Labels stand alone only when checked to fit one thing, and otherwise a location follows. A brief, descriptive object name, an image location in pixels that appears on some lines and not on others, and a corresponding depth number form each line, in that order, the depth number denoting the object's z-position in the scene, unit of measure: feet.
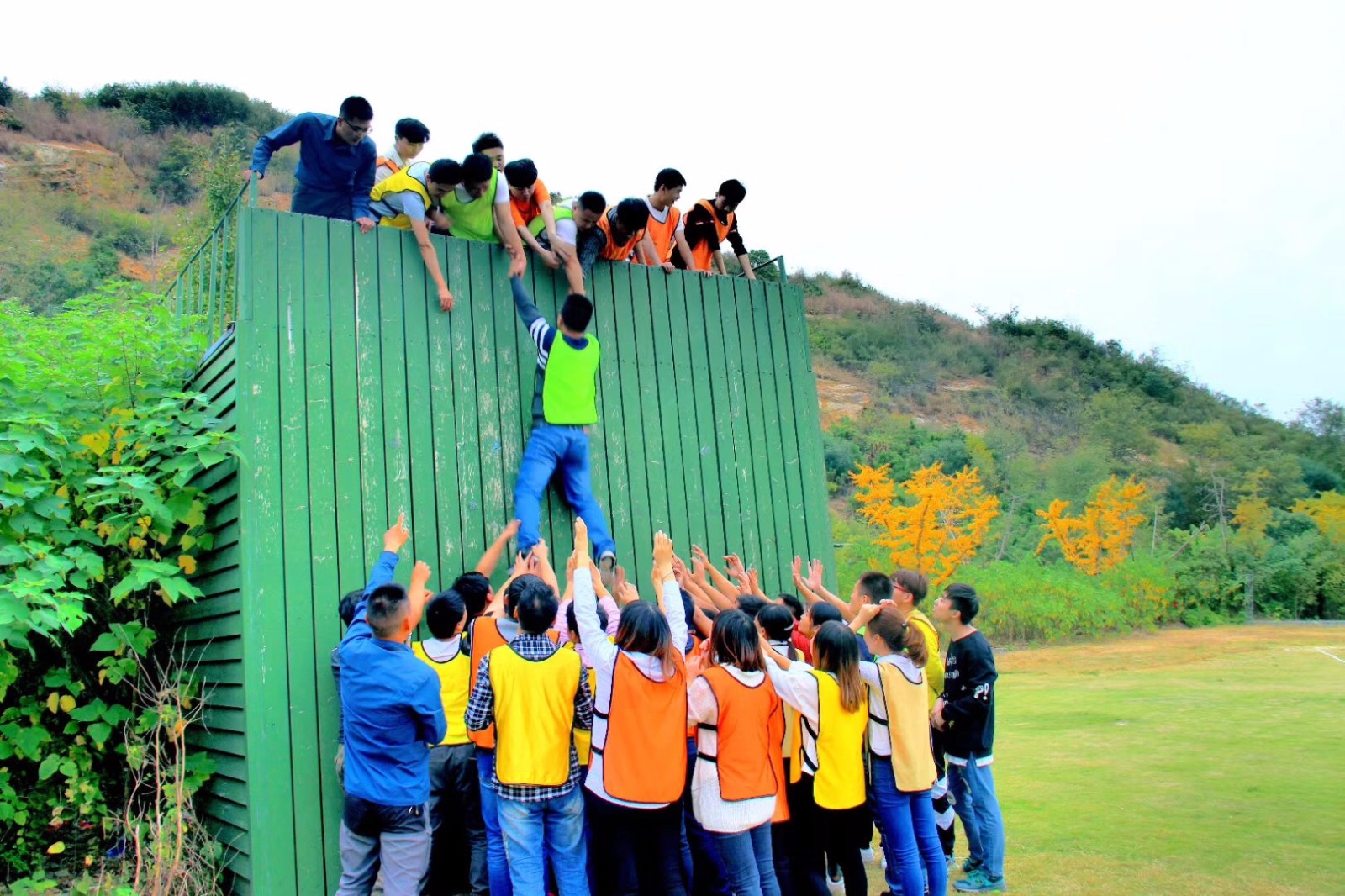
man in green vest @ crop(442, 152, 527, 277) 20.15
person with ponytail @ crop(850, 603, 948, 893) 14.80
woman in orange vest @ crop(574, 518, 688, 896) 12.90
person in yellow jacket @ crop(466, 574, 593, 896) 12.85
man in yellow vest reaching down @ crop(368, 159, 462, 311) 19.38
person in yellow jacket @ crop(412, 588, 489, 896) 13.98
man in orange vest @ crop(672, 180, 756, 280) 25.88
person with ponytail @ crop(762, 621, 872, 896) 13.98
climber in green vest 19.15
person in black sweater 17.13
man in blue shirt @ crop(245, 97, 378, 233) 18.90
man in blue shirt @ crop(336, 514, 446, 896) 12.50
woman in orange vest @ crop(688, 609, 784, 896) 13.07
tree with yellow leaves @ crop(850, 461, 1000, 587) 63.00
